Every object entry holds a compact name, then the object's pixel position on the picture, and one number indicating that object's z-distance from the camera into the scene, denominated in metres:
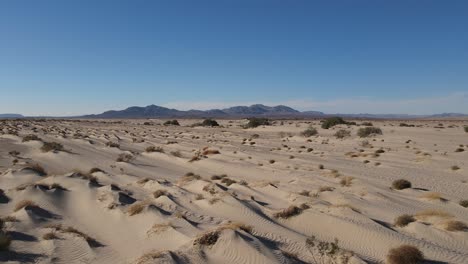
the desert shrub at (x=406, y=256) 9.22
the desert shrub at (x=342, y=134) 45.28
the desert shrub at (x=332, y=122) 60.89
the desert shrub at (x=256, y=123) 73.12
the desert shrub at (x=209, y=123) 81.32
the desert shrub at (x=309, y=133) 49.66
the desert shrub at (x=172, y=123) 93.06
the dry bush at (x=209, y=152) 32.38
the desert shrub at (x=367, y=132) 44.72
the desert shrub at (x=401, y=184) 18.44
